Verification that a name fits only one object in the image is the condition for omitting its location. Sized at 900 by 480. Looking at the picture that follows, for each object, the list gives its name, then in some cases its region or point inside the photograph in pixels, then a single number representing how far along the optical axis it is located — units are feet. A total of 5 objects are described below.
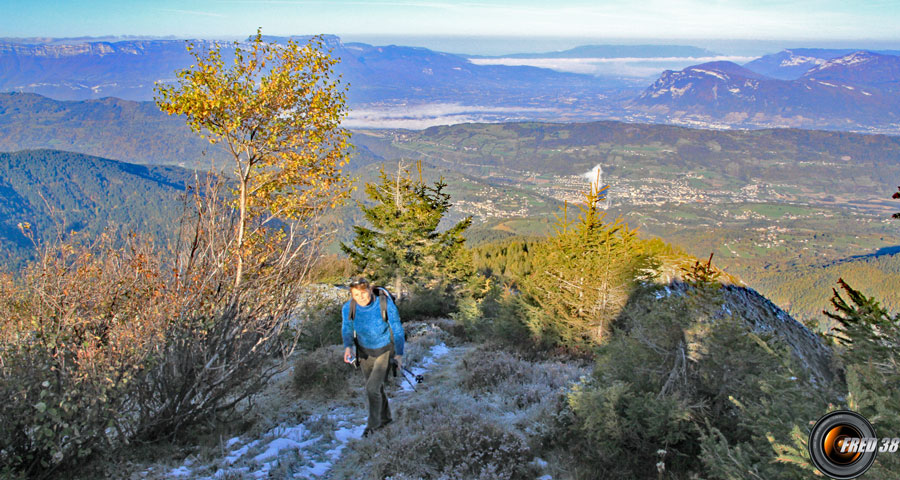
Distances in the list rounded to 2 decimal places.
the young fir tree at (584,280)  31.12
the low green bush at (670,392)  13.26
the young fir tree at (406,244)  55.72
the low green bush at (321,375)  23.26
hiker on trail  17.85
